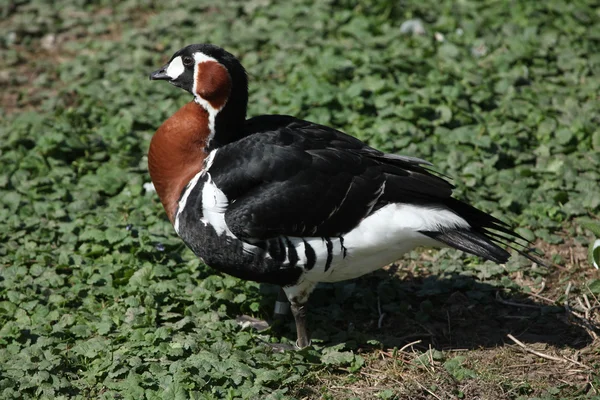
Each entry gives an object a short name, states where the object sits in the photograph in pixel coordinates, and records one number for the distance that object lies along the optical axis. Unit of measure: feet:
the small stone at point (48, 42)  50.85
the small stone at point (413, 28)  49.65
